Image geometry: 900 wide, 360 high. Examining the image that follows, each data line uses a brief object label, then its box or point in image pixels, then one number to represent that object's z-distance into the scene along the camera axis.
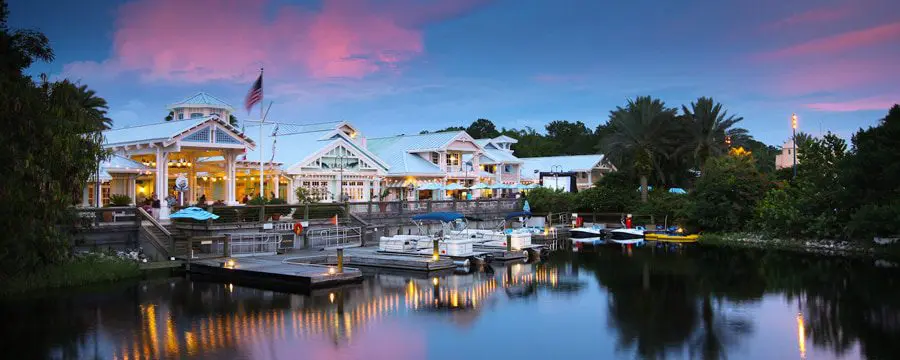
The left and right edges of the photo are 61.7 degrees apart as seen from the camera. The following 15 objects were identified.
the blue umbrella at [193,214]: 33.75
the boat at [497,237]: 41.75
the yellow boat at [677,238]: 52.91
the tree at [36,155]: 24.33
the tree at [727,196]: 52.88
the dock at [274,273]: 29.27
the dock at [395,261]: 34.62
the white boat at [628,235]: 54.06
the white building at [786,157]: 73.56
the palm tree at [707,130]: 68.31
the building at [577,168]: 85.19
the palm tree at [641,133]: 68.31
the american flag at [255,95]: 45.16
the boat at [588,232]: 55.94
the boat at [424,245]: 37.55
